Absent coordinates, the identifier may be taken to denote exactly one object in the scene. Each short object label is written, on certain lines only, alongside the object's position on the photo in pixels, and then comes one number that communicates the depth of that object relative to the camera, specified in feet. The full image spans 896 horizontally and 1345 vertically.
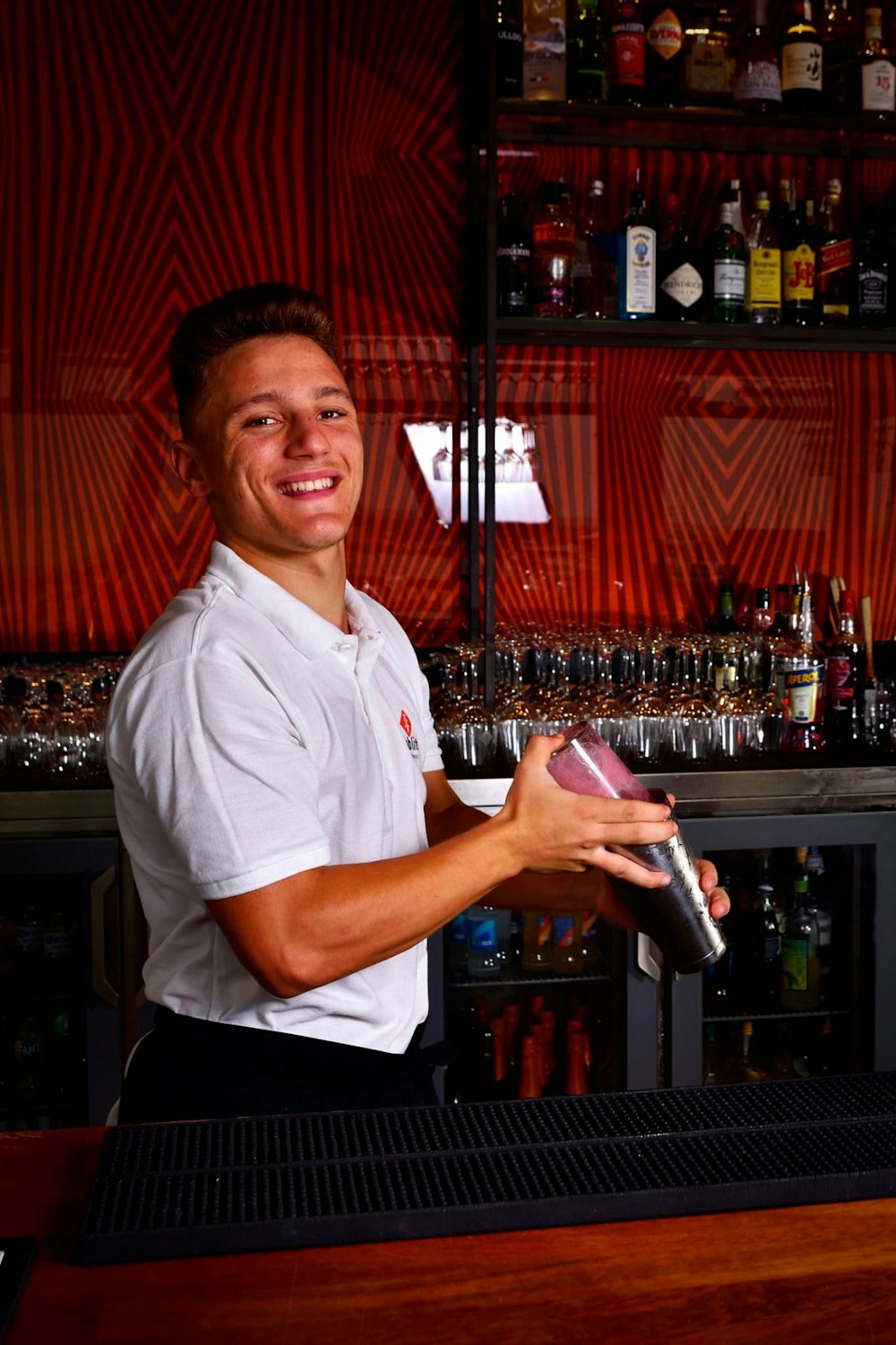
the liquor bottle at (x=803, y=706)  9.27
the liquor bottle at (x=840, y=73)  10.15
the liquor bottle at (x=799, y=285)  10.02
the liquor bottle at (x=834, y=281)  10.12
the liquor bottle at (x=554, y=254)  9.75
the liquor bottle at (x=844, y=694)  9.66
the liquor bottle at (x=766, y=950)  9.03
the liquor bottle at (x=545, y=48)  9.50
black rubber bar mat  2.82
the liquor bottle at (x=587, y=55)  9.70
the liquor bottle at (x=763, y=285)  9.97
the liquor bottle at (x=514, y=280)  9.63
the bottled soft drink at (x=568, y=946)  8.78
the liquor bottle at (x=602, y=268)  10.08
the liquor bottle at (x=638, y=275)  9.78
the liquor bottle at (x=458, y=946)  8.63
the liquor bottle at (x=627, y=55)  9.61
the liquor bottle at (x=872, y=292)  10.14
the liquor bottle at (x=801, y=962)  8.92
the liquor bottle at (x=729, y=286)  9.88
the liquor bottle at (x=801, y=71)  9.89
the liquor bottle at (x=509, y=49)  9.59
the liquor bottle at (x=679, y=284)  9.95
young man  3.81
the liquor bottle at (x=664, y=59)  9.78
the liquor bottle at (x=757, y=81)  9.79
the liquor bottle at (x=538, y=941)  8.79
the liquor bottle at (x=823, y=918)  8.93
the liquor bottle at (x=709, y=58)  10.00
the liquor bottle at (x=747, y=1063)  9.15
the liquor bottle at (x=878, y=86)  9.89
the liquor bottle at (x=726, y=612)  10.76
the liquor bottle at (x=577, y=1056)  8.86
